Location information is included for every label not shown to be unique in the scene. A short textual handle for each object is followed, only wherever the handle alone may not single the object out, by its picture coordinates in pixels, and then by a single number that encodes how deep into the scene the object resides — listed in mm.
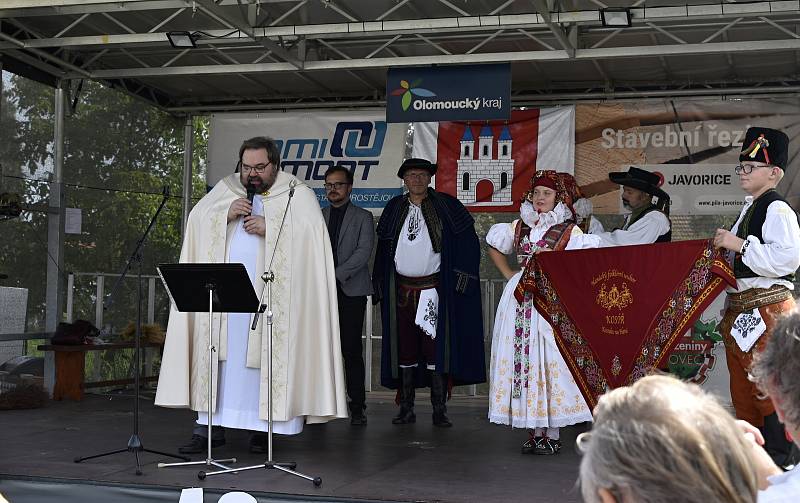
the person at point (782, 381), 1576
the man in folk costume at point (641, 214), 6992
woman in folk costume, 5789
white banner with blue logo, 9977
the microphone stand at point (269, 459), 5016
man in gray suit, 7355
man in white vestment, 5781
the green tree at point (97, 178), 8867
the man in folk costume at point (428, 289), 7273
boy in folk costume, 4727
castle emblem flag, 9492
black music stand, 4910
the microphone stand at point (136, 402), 5168
